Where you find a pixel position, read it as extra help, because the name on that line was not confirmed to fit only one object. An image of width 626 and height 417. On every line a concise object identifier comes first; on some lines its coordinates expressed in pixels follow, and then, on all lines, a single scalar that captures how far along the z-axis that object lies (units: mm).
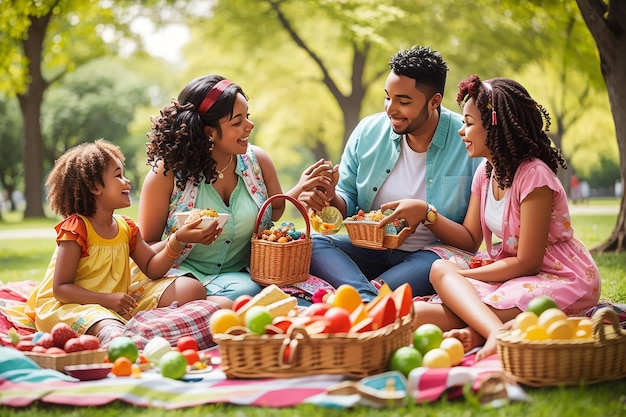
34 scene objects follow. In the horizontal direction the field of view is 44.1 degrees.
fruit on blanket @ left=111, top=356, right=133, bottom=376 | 3797
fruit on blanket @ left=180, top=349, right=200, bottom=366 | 3994
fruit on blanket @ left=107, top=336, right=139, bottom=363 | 3937
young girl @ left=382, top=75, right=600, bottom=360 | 4355
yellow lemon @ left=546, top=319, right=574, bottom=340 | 3537
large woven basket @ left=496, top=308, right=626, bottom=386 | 3443
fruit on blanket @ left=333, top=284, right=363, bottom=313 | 3957
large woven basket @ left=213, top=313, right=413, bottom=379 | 3502
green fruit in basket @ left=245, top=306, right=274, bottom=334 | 3605
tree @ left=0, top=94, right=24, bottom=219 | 39250
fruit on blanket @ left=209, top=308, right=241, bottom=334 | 3873
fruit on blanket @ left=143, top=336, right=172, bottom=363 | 3982
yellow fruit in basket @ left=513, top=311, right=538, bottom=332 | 3730
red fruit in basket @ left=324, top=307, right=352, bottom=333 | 3570
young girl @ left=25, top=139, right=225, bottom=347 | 4707
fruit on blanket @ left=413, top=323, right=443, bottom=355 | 3891
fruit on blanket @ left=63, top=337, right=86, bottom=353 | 3920
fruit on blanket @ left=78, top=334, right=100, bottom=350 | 3941
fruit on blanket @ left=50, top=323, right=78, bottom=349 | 3998
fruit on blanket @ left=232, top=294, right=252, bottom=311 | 4125
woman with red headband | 5156
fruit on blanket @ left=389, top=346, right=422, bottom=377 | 3562
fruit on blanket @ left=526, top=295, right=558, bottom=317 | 3986
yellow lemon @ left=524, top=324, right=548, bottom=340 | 3568
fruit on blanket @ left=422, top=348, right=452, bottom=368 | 3646
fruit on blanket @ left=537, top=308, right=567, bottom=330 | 3625
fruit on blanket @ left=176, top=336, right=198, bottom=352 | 4164
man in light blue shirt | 5242
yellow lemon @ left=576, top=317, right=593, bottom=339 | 3580
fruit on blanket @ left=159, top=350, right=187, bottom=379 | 3729
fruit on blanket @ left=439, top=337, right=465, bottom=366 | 3867
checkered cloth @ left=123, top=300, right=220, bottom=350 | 4434
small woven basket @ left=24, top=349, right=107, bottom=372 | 3828
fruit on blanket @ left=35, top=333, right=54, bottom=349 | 3988
